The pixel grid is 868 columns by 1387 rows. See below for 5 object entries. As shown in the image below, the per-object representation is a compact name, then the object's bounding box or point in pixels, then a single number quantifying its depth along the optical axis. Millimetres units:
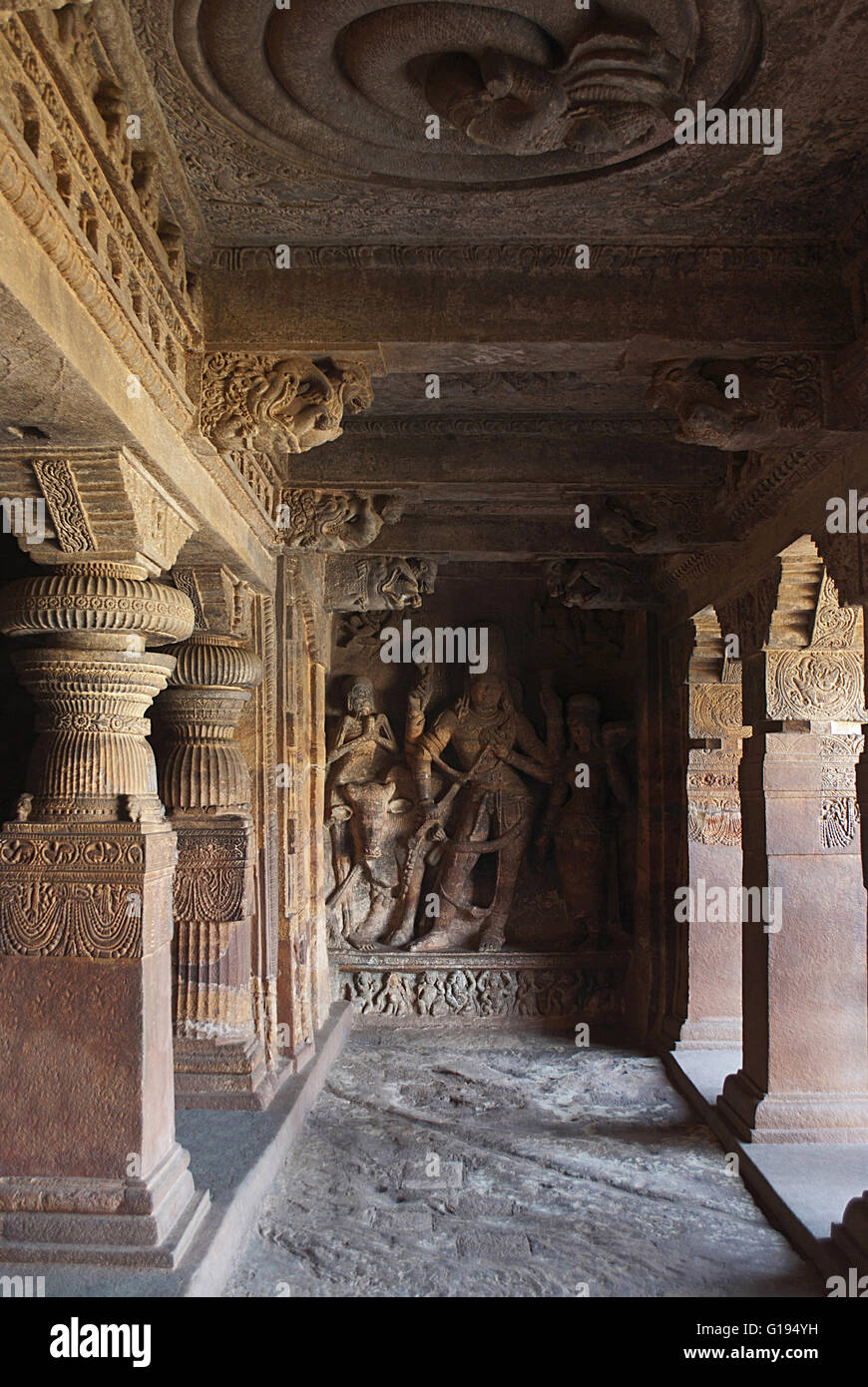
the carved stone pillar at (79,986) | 3832
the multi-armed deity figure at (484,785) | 9383
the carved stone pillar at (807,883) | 5723
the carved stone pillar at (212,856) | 5559
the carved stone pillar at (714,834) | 7863
